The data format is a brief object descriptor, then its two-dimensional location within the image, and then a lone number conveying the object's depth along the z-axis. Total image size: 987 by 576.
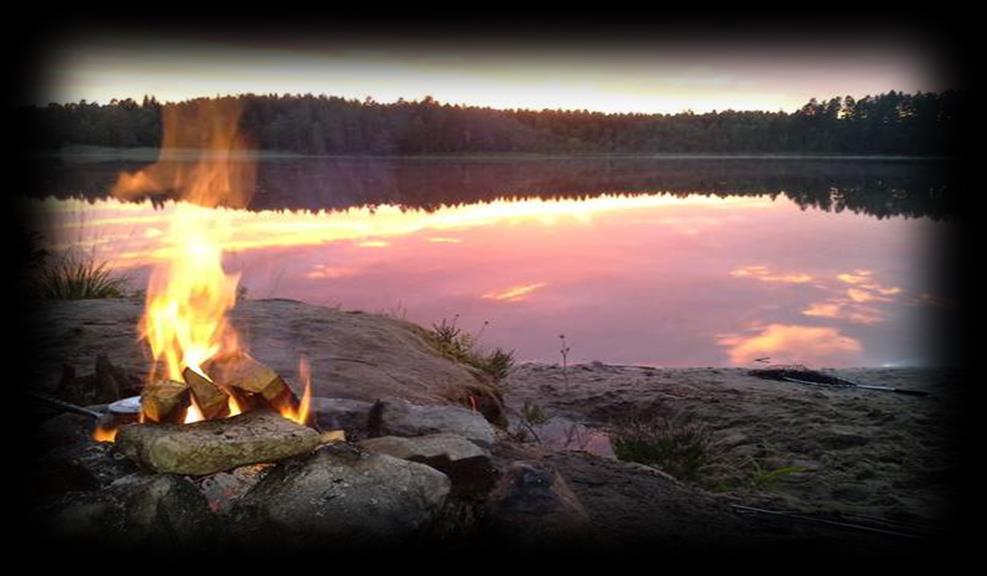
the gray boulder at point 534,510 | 2.91
